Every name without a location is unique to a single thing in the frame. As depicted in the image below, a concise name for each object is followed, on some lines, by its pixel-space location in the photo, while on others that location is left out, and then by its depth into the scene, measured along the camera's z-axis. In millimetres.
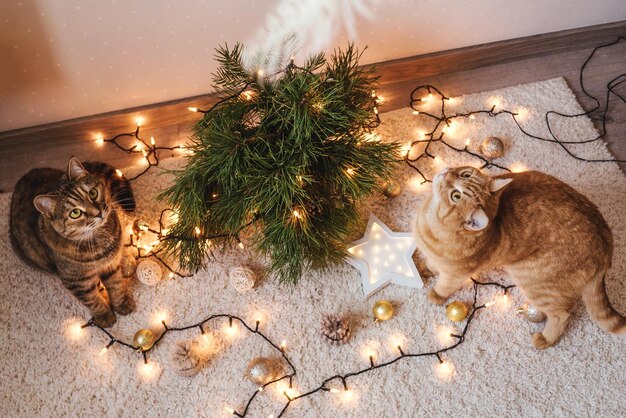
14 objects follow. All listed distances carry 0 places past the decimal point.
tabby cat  1147
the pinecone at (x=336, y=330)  1282
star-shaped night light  1345
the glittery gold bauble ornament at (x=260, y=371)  1221
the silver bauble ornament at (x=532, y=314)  1273
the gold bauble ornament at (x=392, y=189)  1441
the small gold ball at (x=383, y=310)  1285
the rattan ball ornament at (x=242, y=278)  1336
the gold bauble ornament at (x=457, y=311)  1277
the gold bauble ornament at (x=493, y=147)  1480
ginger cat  1045
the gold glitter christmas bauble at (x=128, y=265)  1399
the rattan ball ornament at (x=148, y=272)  1355
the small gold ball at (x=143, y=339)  1279
